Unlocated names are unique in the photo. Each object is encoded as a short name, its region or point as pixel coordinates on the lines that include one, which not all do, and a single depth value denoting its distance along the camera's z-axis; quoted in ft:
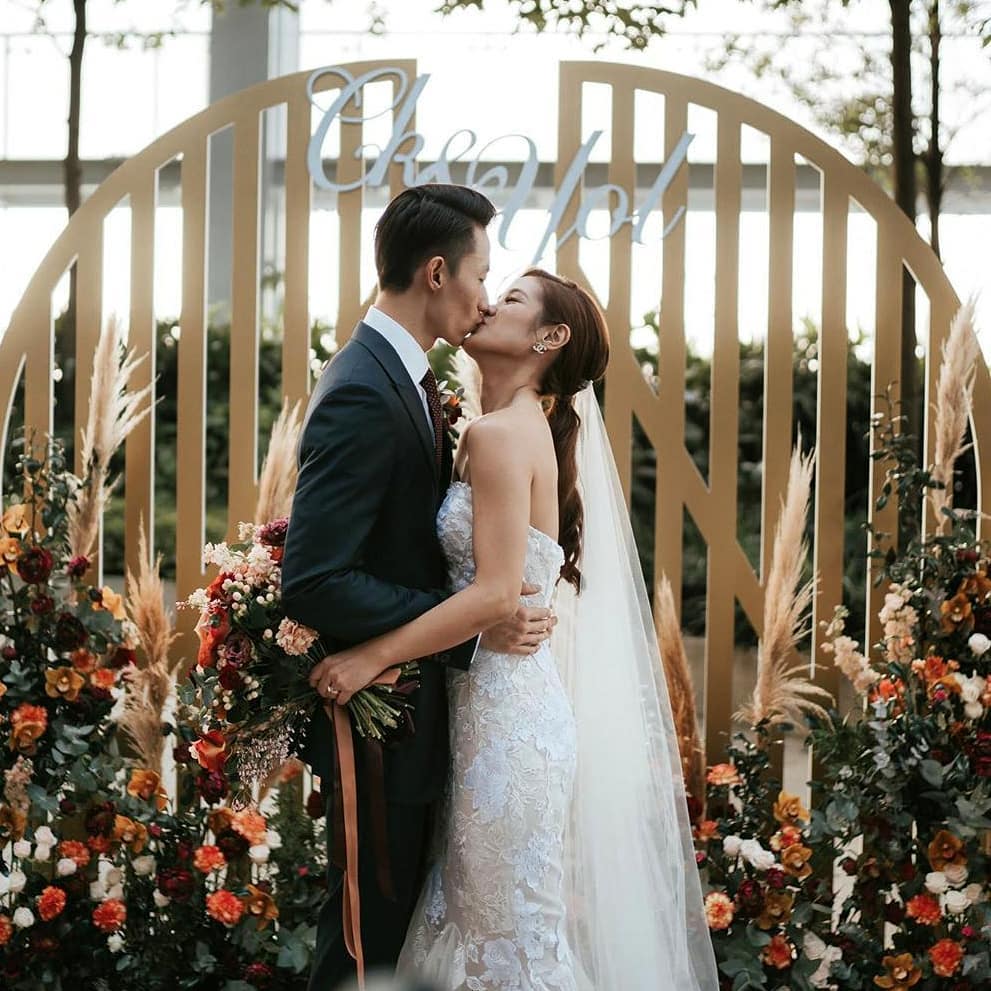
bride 8.46
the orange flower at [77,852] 11.80
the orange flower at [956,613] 11.81
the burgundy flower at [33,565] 11.89
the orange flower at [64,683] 11.85
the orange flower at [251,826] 11.75
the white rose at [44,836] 11.60
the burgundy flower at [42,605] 11.92
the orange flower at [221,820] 11.79
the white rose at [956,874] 11.32
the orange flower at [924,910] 11.31
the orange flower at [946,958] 11.11
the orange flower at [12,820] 11.68
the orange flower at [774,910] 11.59
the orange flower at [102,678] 12.01
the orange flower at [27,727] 11.58
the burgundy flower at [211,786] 11.59
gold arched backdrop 13.24
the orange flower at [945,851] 11.38
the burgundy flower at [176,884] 11.48
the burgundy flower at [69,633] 11.98
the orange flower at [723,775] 12.17
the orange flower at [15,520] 12.11
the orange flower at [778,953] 11.41
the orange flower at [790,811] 11.94
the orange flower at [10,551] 11.97
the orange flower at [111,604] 12.33
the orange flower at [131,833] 11.71
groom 7.90
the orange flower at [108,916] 11.49
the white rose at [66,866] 11.74
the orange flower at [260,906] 11.62
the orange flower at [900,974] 11.31
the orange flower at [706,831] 12.00
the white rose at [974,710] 11.40
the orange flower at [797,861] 11.71
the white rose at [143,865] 11.83
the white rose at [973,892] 11.36
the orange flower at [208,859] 11.56
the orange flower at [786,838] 11.82
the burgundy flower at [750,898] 11.44
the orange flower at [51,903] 11.51
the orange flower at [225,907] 11.39
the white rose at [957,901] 11.23
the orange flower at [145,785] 12.06
